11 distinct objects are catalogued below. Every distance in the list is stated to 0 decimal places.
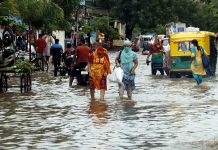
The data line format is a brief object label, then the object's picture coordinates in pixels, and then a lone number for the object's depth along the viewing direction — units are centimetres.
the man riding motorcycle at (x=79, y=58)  2433
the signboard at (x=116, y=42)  8043
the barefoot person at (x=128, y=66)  1922
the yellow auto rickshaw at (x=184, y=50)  2948
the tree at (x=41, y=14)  3328
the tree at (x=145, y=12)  9056
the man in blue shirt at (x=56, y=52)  3136
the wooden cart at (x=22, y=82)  2127
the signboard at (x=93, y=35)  6611
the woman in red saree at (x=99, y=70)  1878
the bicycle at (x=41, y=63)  3338
